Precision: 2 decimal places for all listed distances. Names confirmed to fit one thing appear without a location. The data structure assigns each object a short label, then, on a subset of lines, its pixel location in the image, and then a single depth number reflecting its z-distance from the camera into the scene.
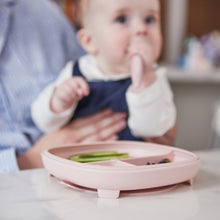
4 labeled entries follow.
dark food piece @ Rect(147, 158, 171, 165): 1.02
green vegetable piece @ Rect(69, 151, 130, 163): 1.01
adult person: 1.34
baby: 1.20
